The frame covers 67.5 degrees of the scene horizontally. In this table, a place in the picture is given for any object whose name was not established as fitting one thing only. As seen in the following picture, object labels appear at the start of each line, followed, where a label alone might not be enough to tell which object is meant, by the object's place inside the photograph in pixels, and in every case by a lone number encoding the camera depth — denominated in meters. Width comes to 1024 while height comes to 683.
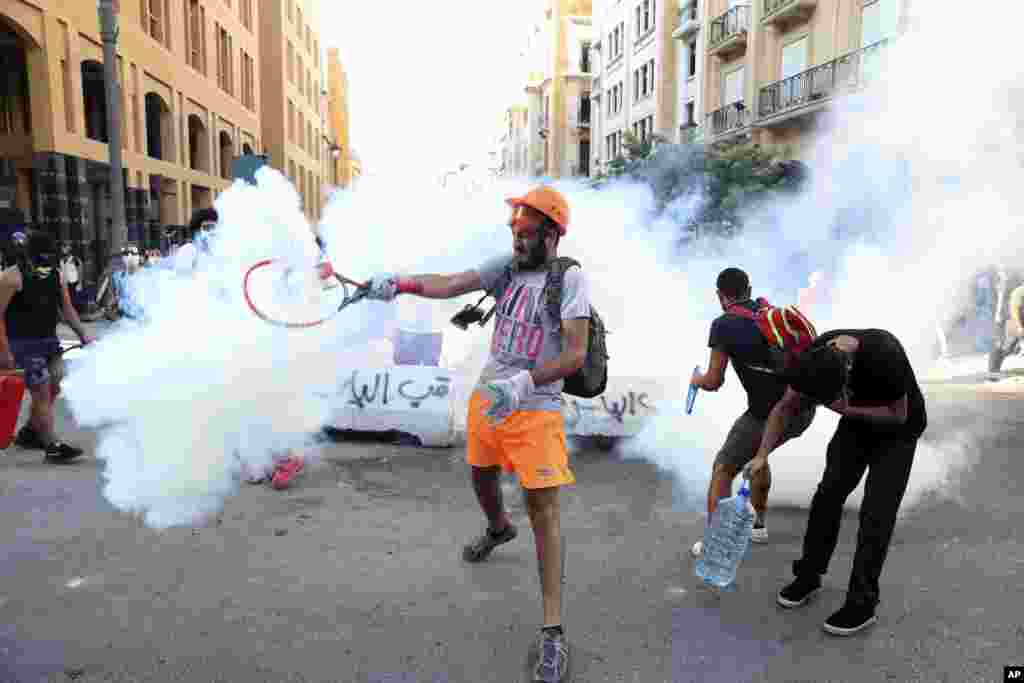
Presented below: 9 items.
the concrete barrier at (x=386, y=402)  6.22
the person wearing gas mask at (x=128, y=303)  4.61
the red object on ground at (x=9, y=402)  2.97
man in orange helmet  2.89
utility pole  11.34
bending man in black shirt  3.02
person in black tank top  5.49
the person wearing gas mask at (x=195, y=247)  4.68
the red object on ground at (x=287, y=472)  5.01
